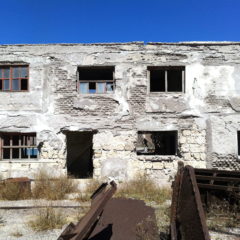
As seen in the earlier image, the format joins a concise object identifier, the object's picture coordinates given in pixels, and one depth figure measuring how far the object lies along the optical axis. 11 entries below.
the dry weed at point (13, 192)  8.02
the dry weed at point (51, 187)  8.21
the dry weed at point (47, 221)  5.45
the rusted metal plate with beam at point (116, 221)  3.17
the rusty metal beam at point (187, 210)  3.03
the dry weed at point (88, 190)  7.77
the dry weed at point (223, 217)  5.38
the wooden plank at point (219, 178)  5.79
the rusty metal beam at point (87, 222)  2.83
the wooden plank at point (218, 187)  5.75
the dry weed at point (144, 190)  7.95
